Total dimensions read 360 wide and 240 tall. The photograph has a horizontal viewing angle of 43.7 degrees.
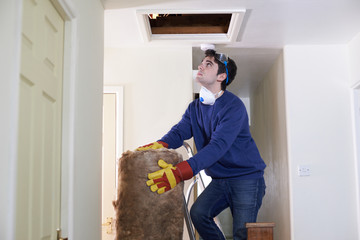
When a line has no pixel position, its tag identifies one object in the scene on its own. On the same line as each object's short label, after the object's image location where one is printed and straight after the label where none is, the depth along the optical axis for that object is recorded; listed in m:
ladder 2.50
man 2.52
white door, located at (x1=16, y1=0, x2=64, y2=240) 1.69
